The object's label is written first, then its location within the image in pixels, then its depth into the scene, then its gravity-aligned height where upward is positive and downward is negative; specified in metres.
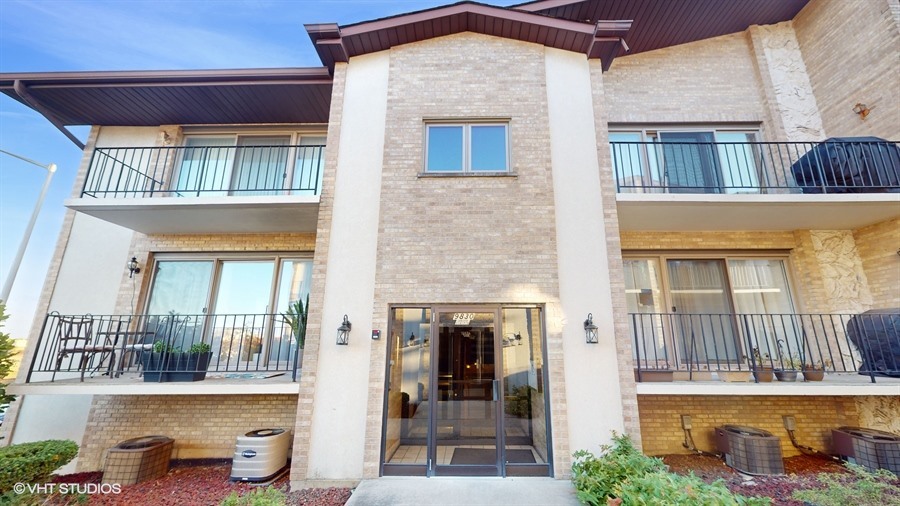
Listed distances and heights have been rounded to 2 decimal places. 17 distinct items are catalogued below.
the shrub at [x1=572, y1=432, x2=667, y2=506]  4.19 -1.54
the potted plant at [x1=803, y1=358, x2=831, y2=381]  5.46 -0.43
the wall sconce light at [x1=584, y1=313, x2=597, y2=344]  5.29 +0.14
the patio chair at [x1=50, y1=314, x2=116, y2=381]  5.48 -0.20
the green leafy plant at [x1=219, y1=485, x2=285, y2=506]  3.71 -1.74
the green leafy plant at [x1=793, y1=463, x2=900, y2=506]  3.81 -1.60
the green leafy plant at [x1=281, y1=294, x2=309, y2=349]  6.47 +0.32
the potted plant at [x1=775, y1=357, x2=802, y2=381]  5.52 -0.41
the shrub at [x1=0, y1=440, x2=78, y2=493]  4.35 -1.61
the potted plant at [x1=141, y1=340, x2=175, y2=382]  5.50 -0.39
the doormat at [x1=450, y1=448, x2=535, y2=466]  5.12 -1.64
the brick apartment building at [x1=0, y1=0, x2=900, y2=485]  5.32 +1.90
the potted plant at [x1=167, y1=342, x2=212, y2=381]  5.54 -0.43
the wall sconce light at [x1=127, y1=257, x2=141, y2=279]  7.11 +1.32
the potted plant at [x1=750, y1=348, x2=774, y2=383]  5.50 -0.43
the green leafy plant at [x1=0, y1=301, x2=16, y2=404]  4.90 -0.31
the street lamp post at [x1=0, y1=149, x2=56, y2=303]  6.17 +1.64
